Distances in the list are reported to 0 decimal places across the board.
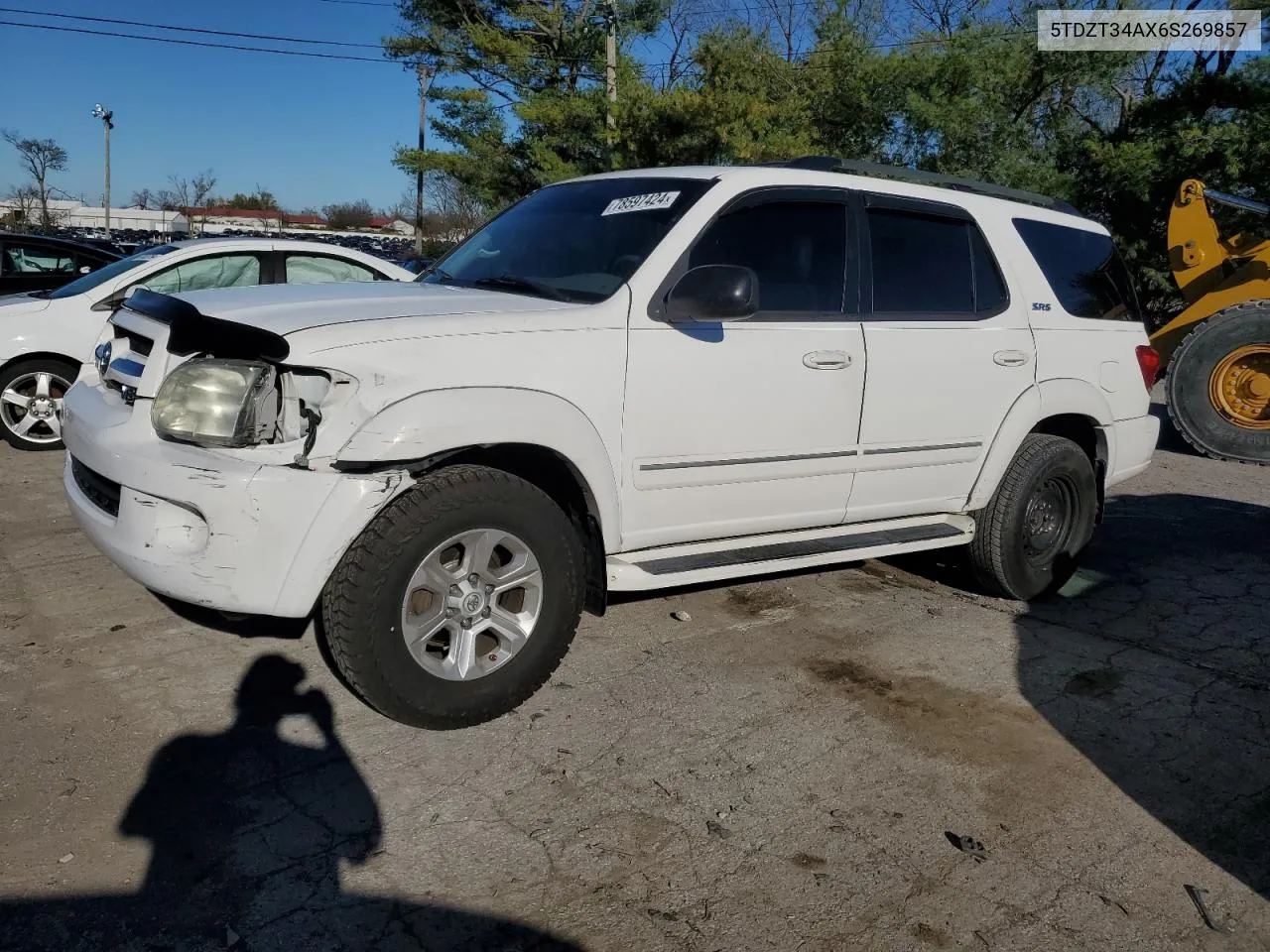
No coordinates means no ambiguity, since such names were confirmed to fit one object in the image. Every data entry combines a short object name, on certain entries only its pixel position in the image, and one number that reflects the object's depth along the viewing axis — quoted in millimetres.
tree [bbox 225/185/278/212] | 93125
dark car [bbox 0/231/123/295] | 9227
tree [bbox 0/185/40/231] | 45772
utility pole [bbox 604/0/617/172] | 21000
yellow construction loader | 9250
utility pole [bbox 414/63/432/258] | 35656
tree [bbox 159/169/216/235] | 66062
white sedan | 7457
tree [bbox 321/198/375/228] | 92125
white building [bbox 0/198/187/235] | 70681
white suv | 3025
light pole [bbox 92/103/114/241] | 49312
